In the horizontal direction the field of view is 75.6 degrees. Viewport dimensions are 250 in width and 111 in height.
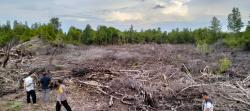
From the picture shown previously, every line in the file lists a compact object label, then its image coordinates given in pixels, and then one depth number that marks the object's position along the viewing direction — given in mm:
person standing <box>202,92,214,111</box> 5835
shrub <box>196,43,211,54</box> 16741
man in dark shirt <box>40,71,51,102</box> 6714
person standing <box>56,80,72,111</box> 5870
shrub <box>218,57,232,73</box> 9983
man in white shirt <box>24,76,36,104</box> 6733
